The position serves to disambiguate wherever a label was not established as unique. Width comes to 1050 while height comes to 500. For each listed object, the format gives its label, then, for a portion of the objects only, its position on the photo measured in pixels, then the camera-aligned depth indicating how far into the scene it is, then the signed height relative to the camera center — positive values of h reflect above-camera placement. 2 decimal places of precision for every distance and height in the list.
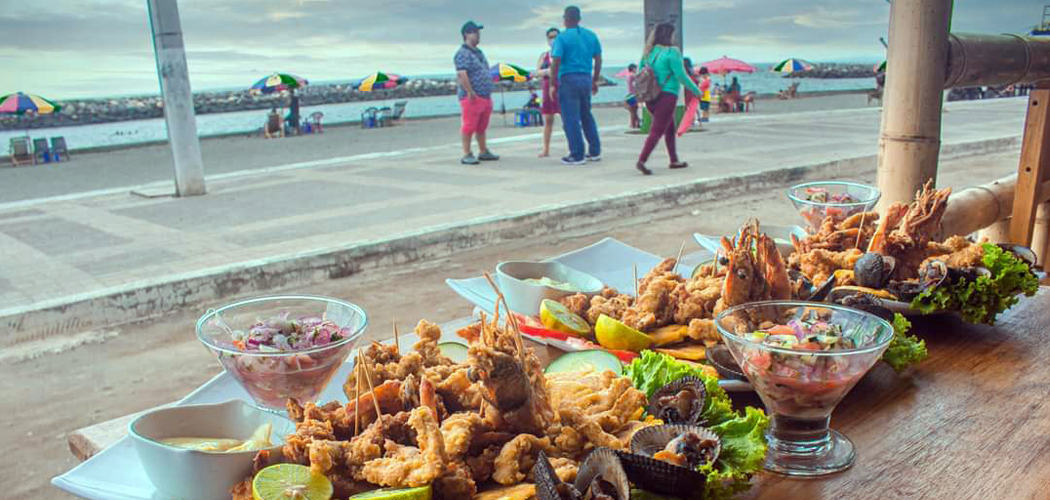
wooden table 1.38 -0.71
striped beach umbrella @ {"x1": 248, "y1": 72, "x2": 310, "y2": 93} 24.48 +0.32
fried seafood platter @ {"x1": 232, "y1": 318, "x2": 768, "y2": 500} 1.21 -0.59
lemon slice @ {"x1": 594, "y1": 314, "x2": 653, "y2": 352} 1.96 -0.63
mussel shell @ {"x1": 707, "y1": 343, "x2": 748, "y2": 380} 1.70 -0.63
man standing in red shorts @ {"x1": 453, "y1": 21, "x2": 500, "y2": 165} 11.16 +0.08
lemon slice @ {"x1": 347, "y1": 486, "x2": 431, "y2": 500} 1.18 -0.61
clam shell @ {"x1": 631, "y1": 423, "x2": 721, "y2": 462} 1.35 -0.61
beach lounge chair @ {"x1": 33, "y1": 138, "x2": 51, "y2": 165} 20.17 -1.32
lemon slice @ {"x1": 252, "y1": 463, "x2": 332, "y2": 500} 1.18 -0.60
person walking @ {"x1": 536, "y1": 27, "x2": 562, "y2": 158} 12.99 -0.36
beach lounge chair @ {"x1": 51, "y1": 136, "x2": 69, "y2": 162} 20.34 -1.28
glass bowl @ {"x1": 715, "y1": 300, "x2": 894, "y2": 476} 1.38 -0.55
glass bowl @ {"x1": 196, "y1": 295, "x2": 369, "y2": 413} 1.54 -0.51
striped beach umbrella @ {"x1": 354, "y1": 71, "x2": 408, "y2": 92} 25.41 +0.31
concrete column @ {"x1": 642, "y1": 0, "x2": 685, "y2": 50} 15.50 +1.44
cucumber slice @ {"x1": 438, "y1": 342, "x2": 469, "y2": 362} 1.90 -0.64
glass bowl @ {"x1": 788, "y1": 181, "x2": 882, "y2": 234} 2.76 -0.44
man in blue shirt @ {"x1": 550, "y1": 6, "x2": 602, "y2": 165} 11.02 +0.21
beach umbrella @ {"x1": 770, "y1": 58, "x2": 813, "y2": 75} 31.91 +0.58
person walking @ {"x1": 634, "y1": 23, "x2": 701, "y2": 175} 10.45 +0.08
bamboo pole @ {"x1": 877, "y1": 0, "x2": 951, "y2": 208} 3.08 -0.07
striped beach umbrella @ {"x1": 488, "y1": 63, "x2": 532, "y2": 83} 23.06 +0.44
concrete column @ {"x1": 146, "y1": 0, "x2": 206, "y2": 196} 9.53 +0.14
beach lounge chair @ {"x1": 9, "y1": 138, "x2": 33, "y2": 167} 19.77 -1.31
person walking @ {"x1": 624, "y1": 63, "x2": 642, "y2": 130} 18.30 -0.52
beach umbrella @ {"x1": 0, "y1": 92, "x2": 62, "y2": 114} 20.97 -0.13
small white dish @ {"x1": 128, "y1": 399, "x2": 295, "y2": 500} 1.22 -0.58
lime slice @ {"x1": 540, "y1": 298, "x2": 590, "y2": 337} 2.04 -0.61
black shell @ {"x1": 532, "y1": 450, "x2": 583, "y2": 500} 1.10 -0.56
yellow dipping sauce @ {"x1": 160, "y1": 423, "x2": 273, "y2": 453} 1.30 -0.59
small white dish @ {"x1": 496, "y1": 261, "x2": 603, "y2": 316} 2.21 -0.58
